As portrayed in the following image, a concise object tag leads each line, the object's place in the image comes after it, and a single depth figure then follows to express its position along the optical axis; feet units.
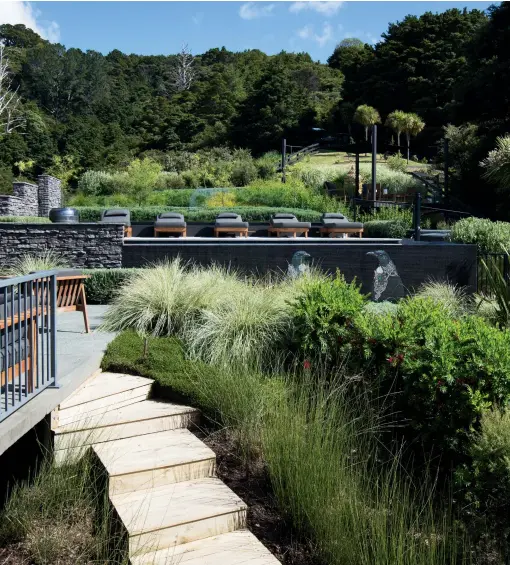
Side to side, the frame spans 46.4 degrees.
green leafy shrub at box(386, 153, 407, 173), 97.55
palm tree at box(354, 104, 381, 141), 122.01
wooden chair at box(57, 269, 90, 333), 18.69
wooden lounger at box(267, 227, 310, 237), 45.48
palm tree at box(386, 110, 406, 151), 115.24
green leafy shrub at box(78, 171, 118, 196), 76.13
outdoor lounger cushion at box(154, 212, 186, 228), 45.96
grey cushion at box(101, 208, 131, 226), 46.55
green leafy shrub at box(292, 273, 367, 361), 14.25
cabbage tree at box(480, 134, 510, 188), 36.63
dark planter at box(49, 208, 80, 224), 41.42
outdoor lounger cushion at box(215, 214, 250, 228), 45.29
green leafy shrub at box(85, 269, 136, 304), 28.14
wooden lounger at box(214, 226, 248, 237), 45.29
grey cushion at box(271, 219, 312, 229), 45.21
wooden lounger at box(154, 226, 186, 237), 45.98
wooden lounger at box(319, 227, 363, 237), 45.42
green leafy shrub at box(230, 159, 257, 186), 81.15
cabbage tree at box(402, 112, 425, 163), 115.13
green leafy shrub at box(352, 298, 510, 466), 10.45
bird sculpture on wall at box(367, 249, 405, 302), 30.12
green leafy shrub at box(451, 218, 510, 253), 30.91
